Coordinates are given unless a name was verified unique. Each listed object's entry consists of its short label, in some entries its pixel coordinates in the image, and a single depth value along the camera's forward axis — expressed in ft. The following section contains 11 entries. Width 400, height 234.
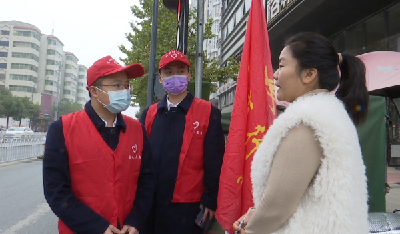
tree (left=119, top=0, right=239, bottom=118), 47.85
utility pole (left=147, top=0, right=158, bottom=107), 17.94
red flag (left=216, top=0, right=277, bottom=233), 7.78
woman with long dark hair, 4.00
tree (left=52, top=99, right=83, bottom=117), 233.60
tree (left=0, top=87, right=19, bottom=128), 170.19
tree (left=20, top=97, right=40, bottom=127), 186.84
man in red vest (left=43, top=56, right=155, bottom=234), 6.18
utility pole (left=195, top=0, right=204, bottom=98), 15.76
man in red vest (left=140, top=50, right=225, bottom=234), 8.52
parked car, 113.91
